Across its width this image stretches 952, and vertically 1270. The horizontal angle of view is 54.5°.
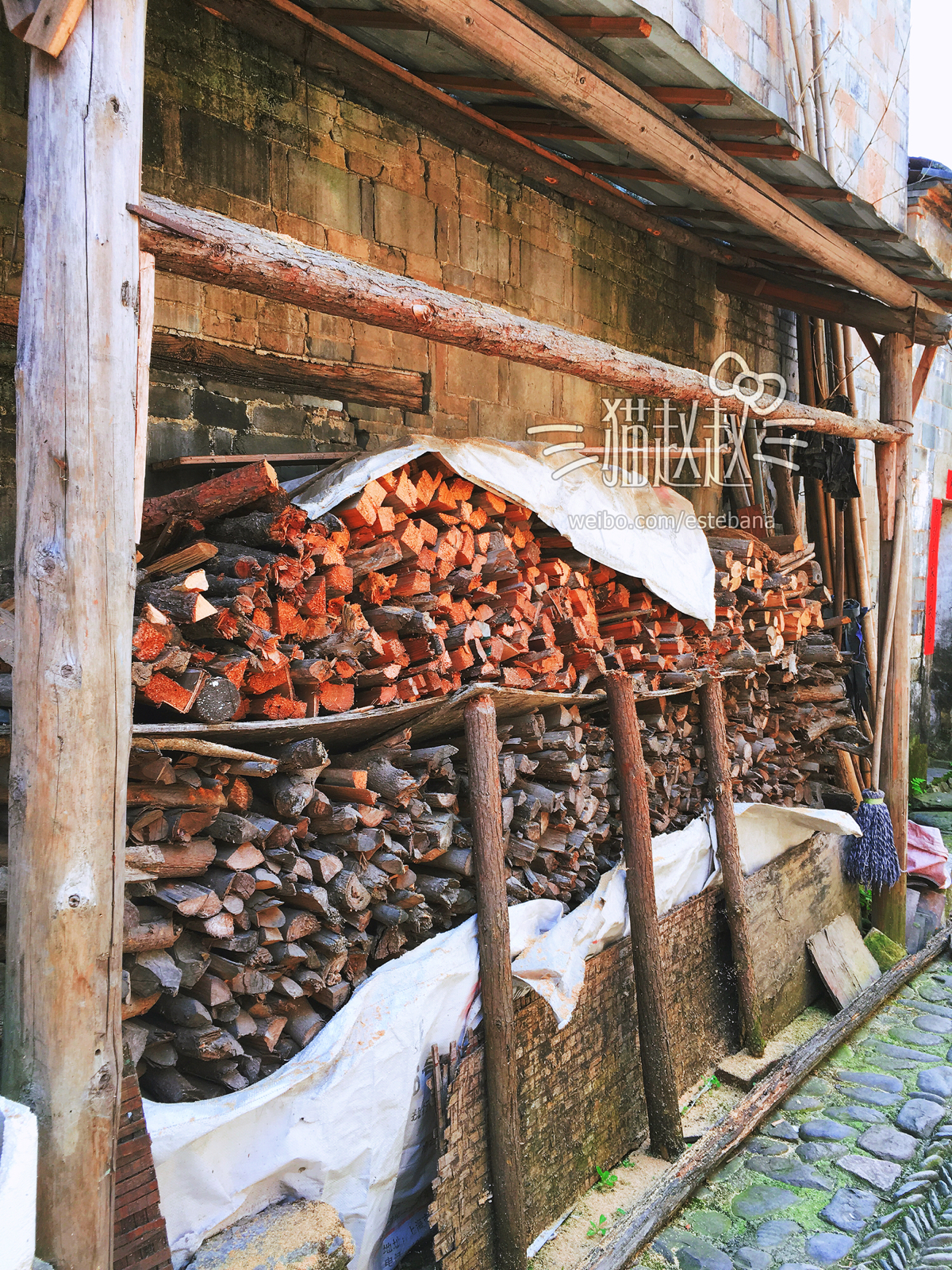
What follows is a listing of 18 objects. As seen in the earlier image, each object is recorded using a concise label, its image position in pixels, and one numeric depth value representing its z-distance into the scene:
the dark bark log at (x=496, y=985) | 3.13
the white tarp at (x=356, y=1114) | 2.38
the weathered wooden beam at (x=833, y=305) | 6.44
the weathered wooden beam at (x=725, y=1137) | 3.41
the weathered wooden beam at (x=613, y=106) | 3.28
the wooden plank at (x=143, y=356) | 2.16
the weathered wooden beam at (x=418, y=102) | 4.08
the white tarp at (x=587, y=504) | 3.31
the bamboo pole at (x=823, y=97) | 6.04
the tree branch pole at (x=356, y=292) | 2.36
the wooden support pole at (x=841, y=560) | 7.53
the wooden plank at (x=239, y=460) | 3.46
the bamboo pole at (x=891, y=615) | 6.58
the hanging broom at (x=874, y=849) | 6.33
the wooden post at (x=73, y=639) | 1.91
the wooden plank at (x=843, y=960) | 5.72
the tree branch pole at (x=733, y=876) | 4.83
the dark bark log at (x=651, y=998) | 3.99
